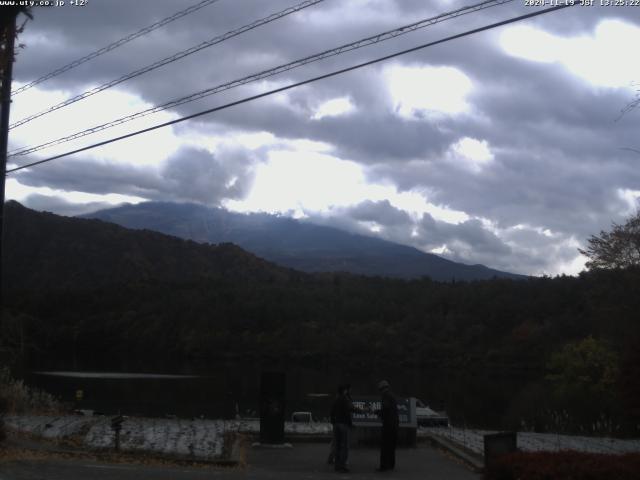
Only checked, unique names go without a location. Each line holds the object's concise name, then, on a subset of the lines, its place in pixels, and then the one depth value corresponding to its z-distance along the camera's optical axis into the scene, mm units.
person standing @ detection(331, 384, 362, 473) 14273
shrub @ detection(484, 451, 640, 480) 9461
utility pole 13647
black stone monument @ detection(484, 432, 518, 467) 12031
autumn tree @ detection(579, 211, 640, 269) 39469
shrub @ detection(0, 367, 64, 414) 20625
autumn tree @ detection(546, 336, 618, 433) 38219
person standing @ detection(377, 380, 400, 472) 14141
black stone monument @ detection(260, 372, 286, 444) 17031
